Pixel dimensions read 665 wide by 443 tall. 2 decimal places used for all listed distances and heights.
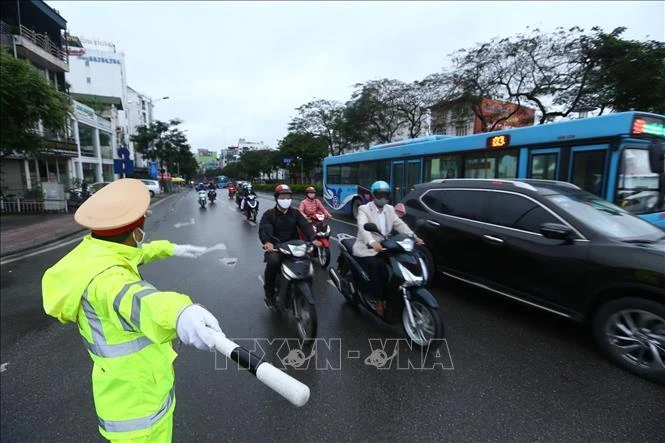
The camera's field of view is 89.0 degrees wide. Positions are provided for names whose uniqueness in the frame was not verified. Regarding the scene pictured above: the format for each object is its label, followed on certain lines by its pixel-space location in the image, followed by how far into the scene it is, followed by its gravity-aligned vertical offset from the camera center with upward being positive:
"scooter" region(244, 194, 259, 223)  14.53 -1.33
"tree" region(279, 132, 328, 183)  37.47 +3.05
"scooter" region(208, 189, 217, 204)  25.11 -1.50
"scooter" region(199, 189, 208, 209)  21.22 -1.45
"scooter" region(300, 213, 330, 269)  6.95 -1.23
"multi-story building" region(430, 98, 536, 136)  20.92 +4.22
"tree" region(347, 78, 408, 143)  25.61 +5.37
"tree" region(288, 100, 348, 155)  35.00 +5.72
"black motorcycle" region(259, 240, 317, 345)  3.62 -1.25
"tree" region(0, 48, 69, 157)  12.26 +2.56
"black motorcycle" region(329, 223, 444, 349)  3.40 -1.22
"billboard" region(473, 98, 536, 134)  21.08 +4.16
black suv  2.99 -0.82
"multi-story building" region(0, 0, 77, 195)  21.08 +7.89
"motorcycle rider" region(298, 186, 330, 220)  7.75 -0.68
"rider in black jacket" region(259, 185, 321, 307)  4.34 -0.66
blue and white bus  5.72 +0.49
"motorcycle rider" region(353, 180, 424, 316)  3.89 -0.72
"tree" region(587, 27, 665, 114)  14.64 +4.81
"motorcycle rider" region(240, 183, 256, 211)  15.22 -0.71
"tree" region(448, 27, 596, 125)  16.44 +5.65
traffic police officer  1.18 -0.49
